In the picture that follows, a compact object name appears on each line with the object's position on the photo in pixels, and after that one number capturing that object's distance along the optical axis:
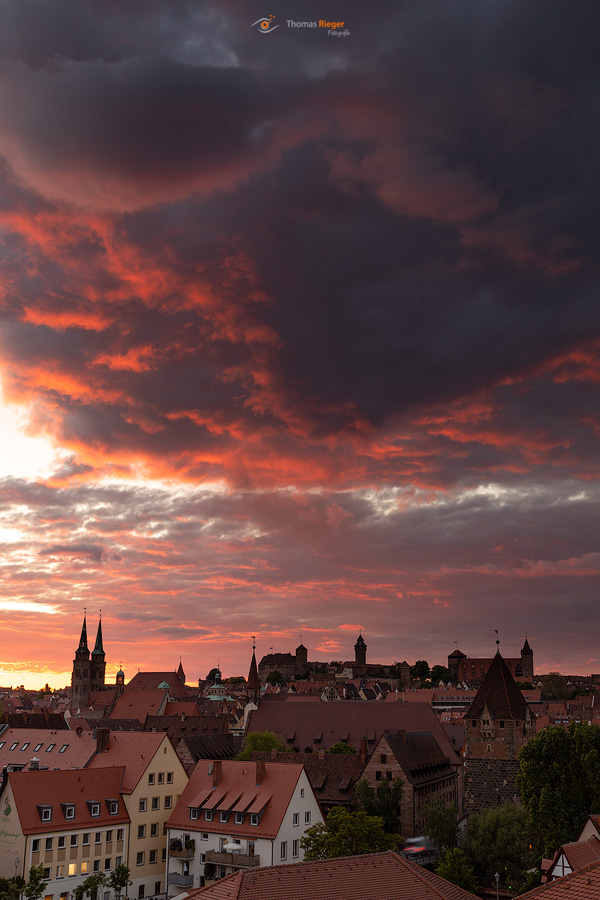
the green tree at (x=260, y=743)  104.15
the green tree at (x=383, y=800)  84.88
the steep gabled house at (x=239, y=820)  64.25
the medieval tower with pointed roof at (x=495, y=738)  90.50
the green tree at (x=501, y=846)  66.81
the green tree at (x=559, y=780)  60.78
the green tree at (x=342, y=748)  105.62
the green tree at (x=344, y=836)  55.44
